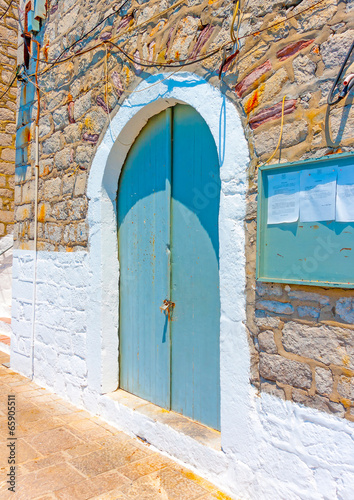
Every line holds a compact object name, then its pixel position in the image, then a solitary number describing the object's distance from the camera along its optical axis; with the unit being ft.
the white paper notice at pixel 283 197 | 6.57
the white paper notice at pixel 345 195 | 5.90
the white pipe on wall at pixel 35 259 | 14.08
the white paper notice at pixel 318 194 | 6.10
